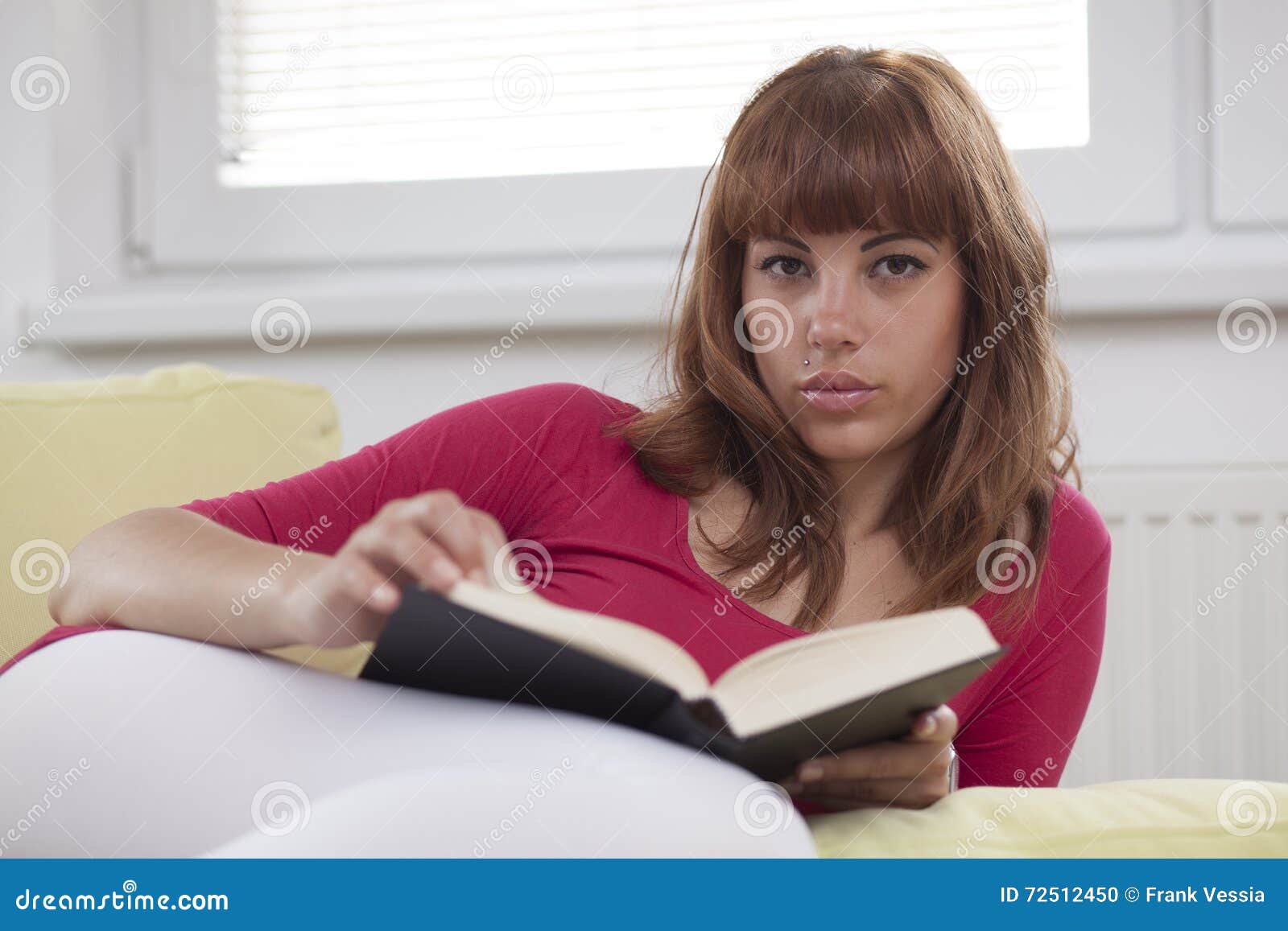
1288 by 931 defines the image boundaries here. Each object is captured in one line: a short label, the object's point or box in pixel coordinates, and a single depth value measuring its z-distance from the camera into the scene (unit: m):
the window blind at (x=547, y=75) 3.30
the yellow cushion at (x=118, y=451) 2.90
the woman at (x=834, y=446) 2.87
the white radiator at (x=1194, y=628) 3.20
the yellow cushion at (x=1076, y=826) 2.64
